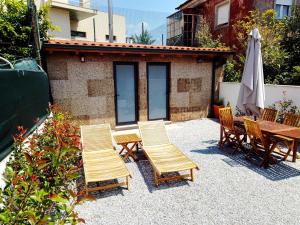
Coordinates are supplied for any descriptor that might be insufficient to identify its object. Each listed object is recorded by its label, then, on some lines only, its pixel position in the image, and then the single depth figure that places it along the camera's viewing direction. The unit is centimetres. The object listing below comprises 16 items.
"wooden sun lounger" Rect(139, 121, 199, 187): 475
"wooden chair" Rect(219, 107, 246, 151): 641
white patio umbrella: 614
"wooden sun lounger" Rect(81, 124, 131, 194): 441
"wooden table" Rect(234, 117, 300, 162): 513
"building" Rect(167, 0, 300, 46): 1364
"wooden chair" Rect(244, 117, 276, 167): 533
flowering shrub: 185
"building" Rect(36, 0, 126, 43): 1916
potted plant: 1060
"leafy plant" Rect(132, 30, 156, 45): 4672
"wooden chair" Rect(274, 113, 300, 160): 562
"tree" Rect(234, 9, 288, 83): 1114
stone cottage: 802
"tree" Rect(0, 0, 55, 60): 743
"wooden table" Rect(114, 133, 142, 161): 603
